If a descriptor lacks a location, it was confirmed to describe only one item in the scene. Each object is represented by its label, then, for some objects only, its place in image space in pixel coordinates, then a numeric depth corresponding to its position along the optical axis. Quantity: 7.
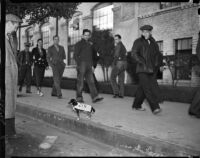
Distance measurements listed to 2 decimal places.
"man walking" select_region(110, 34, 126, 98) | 10.45
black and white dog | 5.80
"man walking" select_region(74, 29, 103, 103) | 8.54
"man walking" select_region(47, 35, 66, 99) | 10.07
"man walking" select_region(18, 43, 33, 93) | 11.34
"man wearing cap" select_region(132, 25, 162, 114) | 6.64
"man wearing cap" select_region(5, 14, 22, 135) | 4.49
